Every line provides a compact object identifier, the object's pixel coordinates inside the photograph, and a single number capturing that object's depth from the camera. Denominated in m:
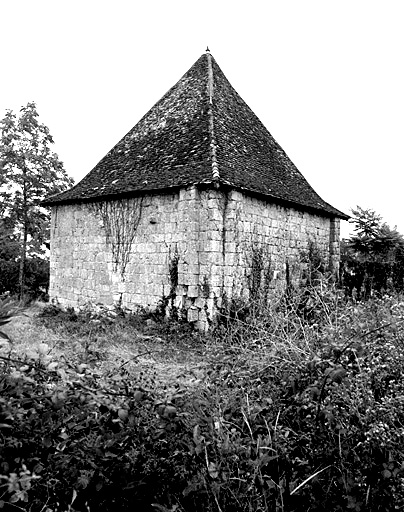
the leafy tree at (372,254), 16.66
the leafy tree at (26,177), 19.80
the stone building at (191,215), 10.41
